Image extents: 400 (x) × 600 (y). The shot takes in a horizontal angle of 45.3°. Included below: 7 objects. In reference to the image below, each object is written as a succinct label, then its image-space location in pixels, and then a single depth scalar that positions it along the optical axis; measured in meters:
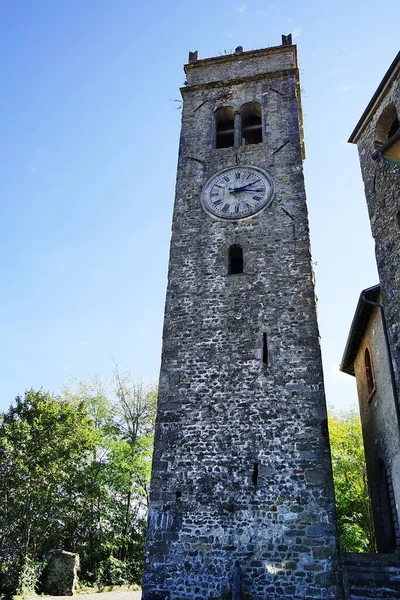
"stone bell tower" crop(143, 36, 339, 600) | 9.31
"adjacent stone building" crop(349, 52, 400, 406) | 10.55
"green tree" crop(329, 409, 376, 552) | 15.80
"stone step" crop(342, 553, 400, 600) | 8.73
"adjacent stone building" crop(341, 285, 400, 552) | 10.92
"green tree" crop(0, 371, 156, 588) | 15.60
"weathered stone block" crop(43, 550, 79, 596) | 14.13
